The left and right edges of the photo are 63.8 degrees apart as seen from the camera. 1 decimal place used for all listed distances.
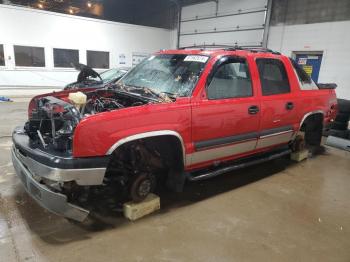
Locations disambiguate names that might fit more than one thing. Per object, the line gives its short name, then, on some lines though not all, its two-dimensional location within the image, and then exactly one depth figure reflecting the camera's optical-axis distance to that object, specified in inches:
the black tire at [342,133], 233.6
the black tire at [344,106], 230.1
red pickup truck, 90.7
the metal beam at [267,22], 390.6
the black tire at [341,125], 234.8
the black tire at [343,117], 232.4
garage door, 413.1
